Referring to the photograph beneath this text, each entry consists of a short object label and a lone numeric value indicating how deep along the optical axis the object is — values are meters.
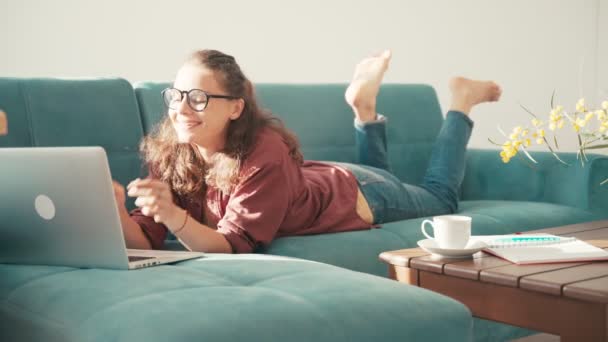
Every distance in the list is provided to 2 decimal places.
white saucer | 2.55
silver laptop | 2.40
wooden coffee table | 2.26
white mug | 2.56
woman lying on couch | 2.87
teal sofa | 2.14
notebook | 2.52
